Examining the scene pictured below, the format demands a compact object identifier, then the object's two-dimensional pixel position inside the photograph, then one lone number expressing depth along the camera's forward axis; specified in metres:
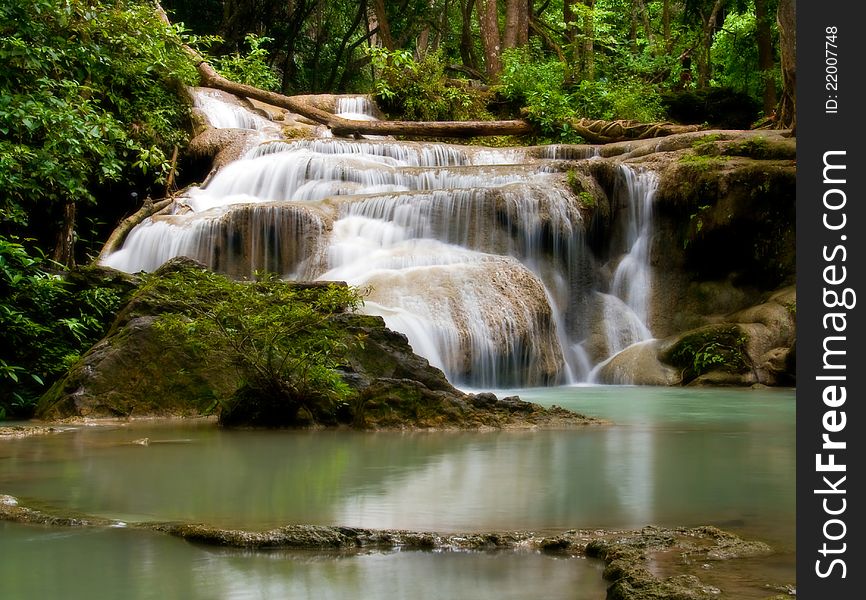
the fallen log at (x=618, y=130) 19.09
